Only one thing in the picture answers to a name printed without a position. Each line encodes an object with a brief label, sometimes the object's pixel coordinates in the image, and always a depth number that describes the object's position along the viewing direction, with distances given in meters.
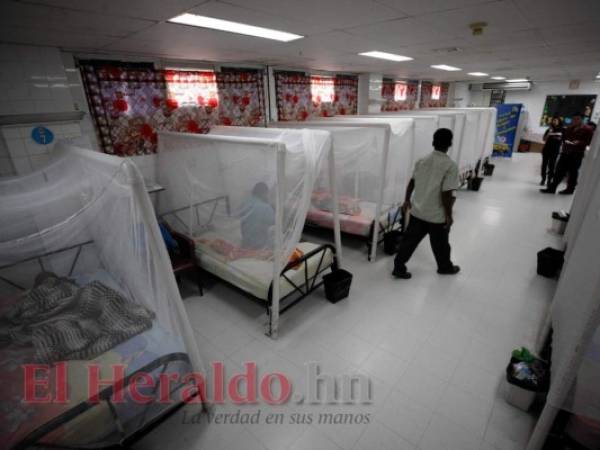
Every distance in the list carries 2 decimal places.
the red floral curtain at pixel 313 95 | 5.43
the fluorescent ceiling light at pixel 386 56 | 4.05
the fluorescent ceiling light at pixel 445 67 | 5.49
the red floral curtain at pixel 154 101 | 3.40
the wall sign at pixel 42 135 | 2.86
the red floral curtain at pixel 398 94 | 7.82
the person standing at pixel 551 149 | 6.29
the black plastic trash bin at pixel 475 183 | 6.62
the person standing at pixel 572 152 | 5.55
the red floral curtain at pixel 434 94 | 9.54
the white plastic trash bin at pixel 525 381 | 1.92
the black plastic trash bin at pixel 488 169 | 7.86
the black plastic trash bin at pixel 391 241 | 4.01
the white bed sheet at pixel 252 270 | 2.66
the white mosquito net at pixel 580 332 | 1.30
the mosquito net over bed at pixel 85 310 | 1.56
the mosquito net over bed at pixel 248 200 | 2.58
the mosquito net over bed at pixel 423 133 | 4.67
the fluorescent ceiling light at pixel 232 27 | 2.20
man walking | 2.95
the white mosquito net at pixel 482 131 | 6.53
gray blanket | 1.91
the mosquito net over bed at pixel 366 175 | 3.78
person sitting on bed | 2.76
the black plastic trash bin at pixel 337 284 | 3.07
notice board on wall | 9.87
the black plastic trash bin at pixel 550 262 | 3.36
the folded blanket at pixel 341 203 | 4.16
